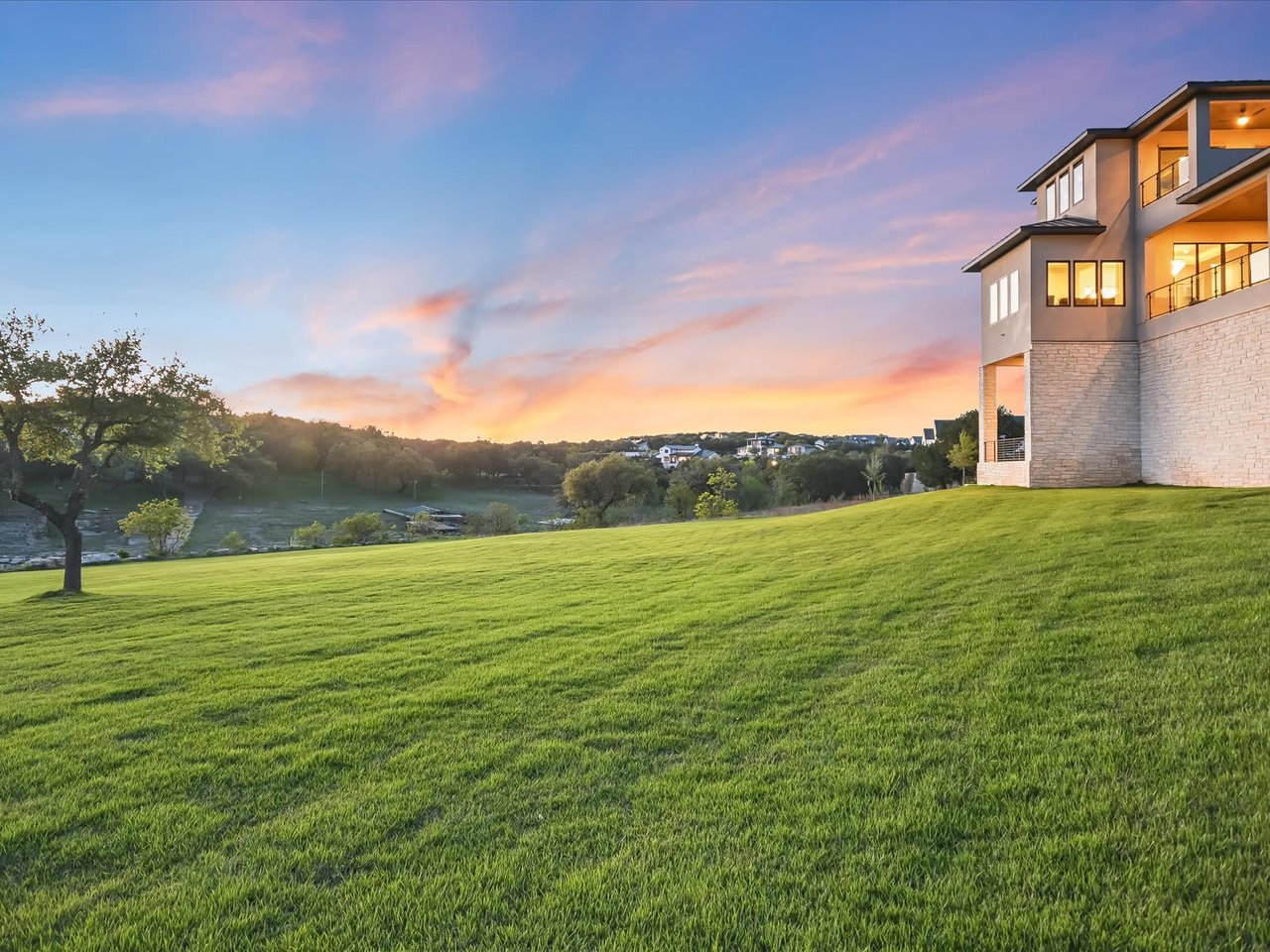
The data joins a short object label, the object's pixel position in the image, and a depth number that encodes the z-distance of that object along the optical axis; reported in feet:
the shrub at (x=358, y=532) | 144.71
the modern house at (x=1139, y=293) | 58.44
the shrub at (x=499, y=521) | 167.43
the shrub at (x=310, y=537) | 149.59
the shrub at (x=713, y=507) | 136.67
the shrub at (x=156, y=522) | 124.06
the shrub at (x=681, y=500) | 160.97
